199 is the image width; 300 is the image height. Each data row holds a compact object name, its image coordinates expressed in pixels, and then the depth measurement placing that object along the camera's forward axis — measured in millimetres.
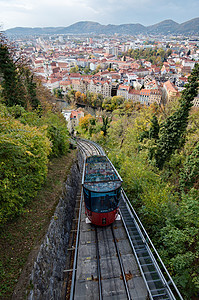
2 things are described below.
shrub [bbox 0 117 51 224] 6383
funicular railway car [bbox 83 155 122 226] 8148
